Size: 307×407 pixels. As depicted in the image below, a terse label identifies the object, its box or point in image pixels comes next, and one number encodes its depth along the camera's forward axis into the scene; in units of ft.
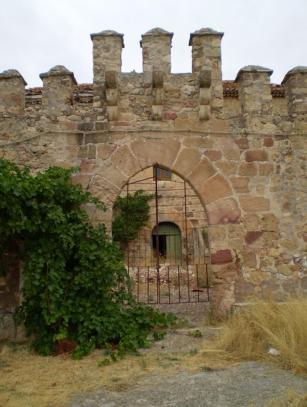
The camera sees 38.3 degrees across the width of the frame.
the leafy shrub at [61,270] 16.19
